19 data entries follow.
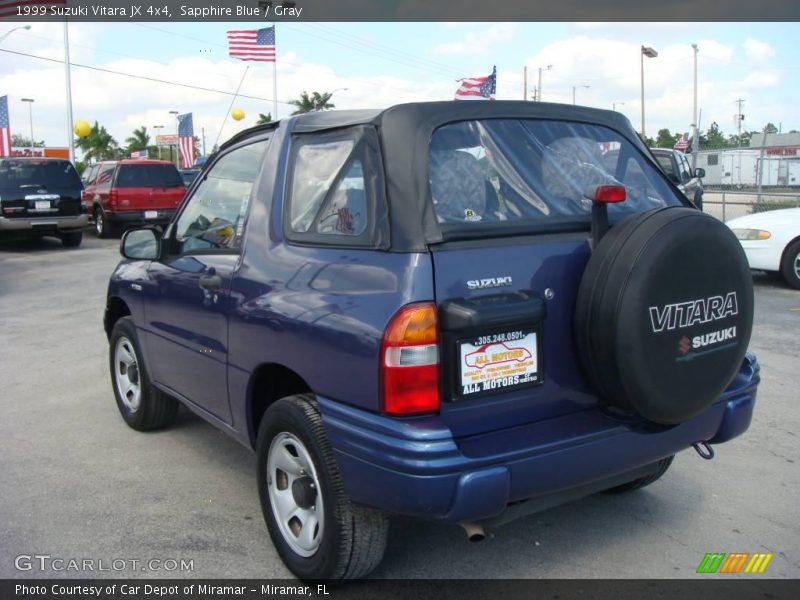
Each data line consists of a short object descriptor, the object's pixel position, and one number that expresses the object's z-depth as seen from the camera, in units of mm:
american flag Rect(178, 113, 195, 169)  36969
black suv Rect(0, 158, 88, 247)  15289
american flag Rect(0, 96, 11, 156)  27781
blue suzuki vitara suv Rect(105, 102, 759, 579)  2639
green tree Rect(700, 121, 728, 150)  76875
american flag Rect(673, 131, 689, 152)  35025
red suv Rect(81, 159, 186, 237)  18312
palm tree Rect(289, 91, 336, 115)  44344
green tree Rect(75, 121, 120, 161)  76688
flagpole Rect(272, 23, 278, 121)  27031
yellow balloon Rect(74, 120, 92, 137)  34456
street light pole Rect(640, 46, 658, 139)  42500
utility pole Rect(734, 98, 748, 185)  65762
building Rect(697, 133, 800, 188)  40156
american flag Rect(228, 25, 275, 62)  21875
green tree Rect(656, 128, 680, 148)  77594
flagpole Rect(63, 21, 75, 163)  27828
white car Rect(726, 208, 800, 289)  9977
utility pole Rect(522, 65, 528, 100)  50688
